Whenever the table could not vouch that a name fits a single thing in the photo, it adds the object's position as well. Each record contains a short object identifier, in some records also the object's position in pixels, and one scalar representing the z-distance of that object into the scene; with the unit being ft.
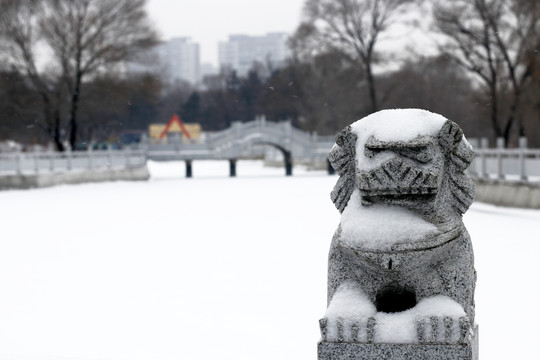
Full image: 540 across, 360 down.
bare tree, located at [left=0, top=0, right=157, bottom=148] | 110.01
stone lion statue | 12.26
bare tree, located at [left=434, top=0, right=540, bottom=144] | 91.45
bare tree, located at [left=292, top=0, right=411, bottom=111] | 125.70
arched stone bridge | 117.60
